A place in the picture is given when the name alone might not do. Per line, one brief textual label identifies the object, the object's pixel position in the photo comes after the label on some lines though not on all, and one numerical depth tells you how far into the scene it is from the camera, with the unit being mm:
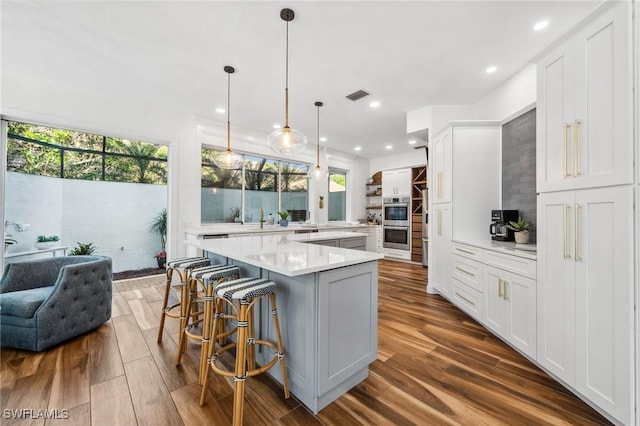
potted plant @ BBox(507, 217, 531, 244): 2590
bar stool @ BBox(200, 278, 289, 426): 1367
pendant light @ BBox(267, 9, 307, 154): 2482
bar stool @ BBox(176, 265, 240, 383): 1726
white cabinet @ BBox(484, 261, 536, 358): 1996
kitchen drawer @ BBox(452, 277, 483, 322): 2654
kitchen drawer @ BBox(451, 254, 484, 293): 2650
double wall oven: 6368
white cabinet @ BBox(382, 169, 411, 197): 6426
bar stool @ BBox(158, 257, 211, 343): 2156
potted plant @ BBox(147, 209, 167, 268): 5543
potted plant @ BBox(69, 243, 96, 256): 3701
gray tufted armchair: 2121
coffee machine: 2806
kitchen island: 1521
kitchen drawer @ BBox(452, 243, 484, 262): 2686
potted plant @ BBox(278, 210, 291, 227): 5153
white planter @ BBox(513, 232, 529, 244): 2586
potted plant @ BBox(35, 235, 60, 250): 3998
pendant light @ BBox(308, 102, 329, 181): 4148
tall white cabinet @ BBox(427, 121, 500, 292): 3271
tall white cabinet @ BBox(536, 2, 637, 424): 1350
